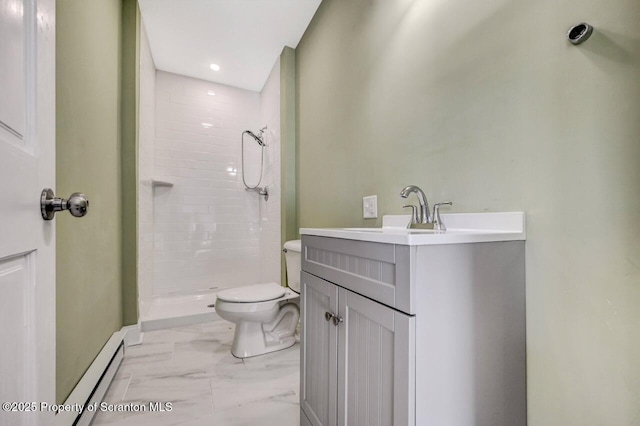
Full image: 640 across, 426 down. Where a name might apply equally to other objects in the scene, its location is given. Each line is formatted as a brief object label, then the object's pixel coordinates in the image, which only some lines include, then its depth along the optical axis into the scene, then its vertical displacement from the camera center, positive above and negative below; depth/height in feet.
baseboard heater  3.50 -2.53
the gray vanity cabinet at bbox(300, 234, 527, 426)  2.11 -1.03
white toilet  5.77 -2.13
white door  1.49 +0.02
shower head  10.07 +2.73
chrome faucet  3.36 +0.14
